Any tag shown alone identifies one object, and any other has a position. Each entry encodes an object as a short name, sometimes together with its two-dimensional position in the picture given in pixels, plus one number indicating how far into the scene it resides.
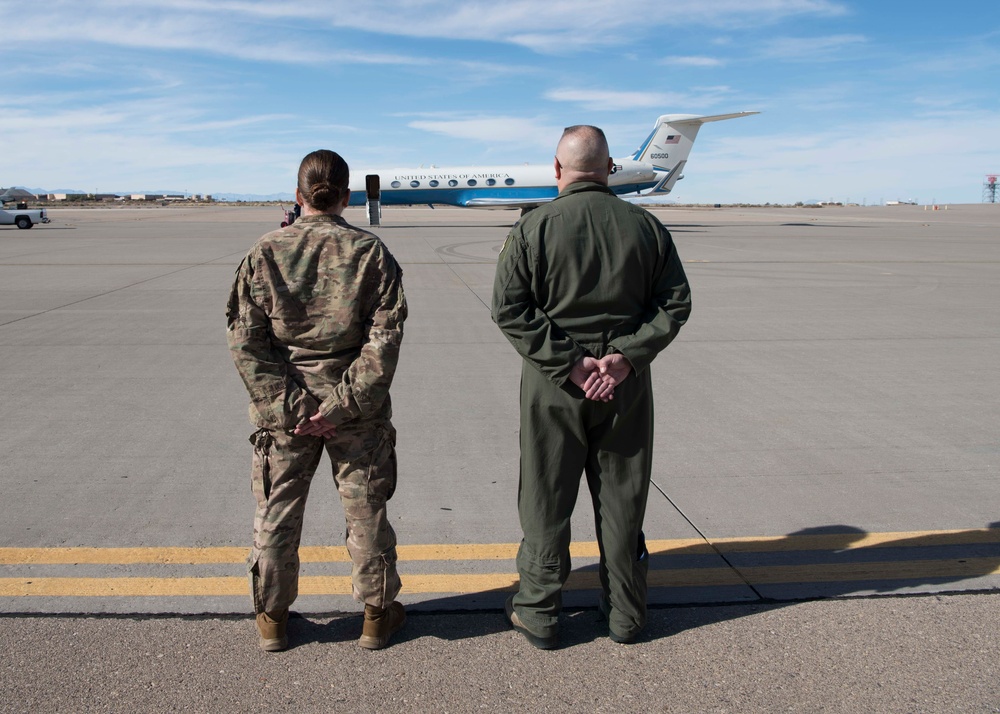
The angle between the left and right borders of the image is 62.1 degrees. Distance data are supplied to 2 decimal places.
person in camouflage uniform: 2.90
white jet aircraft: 40.53
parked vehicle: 33.28
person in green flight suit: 2.96
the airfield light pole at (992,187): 139.00
